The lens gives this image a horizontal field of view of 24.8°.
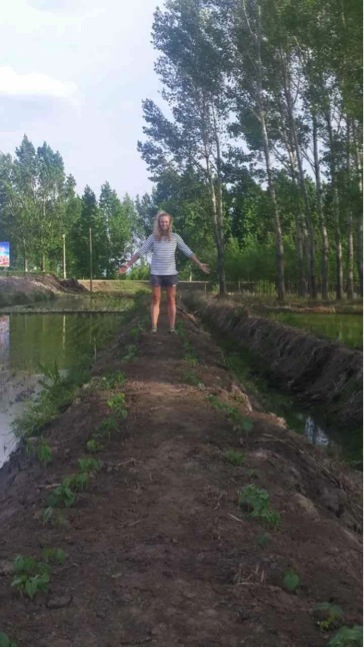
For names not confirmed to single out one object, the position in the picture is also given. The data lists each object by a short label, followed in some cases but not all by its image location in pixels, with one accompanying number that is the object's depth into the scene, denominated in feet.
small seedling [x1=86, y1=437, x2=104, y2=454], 20.01
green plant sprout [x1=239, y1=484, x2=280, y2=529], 14.17
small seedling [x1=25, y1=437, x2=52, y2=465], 21.38
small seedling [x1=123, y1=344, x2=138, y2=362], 35.45
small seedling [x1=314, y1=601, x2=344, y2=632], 10.03
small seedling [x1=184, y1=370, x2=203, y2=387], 28.91
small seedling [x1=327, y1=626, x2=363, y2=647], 8.73
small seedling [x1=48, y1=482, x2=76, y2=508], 15.70
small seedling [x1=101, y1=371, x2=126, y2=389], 28.76
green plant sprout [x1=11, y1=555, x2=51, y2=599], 11.15
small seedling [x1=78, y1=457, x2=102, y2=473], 17.68
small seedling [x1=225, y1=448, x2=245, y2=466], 17.89
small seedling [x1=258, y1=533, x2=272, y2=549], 12.98
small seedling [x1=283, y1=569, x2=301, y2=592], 11.34
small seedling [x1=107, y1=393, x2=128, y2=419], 22.52
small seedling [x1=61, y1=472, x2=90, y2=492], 16.61
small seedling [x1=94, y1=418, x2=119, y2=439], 21.08
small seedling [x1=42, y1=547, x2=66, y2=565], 12.54
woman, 29.09
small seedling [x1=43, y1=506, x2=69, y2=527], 14.47
